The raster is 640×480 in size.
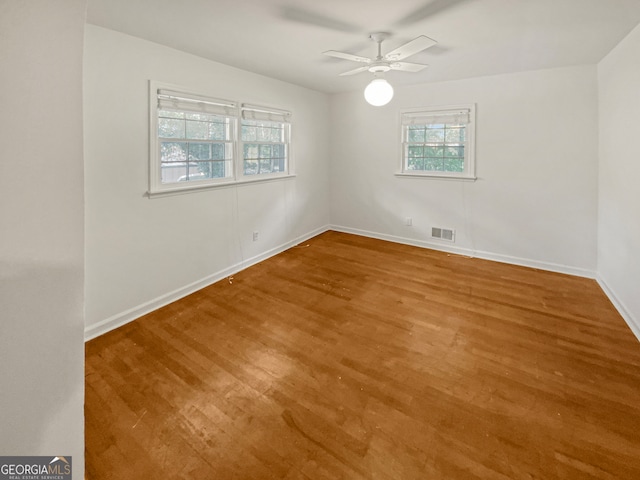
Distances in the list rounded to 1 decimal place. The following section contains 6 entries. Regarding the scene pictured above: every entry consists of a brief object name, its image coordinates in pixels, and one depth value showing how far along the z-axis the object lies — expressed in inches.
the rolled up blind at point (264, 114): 148.8
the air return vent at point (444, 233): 181.2
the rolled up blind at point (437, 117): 166.4
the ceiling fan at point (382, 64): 96.3
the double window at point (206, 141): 116.2
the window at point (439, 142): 168.1
